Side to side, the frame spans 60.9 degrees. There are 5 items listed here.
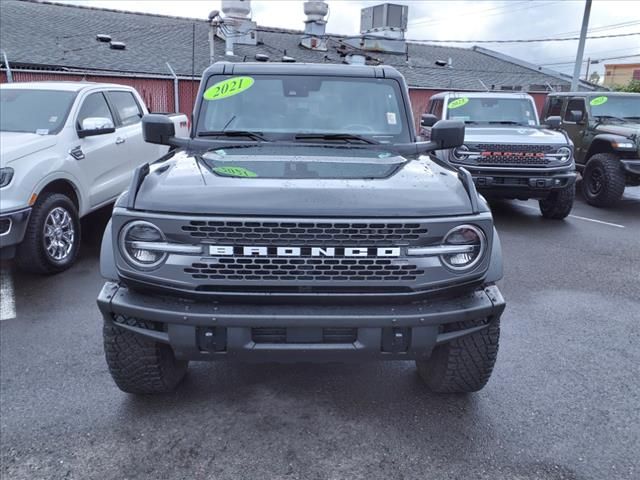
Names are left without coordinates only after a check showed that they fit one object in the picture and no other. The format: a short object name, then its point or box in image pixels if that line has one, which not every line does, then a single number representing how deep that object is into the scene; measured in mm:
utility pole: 18109
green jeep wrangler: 9188
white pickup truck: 4918
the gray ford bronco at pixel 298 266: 2436
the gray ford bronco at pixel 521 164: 7820
